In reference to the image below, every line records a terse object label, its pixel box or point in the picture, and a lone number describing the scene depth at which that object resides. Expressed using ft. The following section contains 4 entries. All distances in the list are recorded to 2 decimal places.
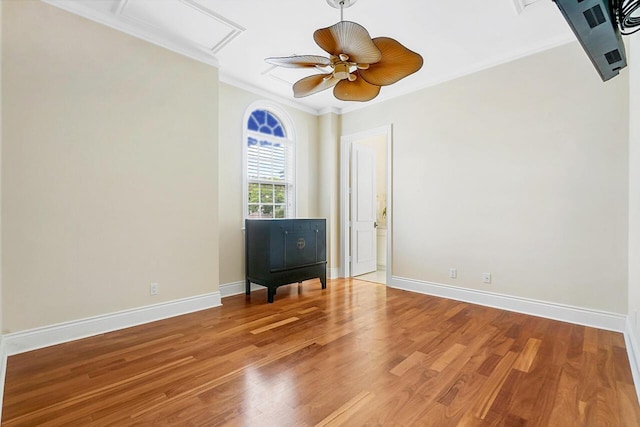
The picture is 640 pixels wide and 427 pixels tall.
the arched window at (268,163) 13.94
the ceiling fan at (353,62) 5.89
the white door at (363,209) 16.70
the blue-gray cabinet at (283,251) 12.12
